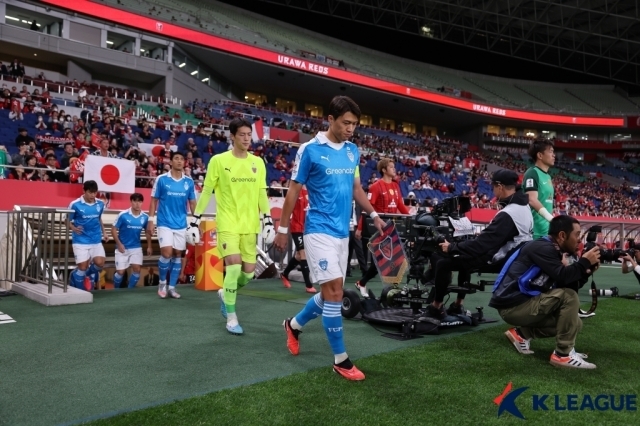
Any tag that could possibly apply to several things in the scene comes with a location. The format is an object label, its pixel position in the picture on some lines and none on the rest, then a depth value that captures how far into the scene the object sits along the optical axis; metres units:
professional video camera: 4.64
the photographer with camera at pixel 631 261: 3.83
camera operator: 4.38
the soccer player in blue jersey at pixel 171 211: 6.57
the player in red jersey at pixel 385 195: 6.96
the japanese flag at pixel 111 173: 9.48
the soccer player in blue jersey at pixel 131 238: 7.97
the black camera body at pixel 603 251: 3.62
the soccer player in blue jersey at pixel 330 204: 3.30
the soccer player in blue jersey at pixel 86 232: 7.33
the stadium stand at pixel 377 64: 30.73
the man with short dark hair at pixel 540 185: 5.39
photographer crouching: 3.53
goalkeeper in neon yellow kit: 4.67
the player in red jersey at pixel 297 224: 7.95
